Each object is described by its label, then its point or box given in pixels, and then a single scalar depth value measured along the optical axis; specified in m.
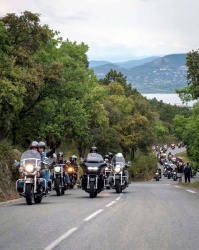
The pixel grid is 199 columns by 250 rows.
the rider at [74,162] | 29.25
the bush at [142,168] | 84.62
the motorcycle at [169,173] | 71.32
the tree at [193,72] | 30.66
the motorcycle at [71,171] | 27.65
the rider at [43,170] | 16.49
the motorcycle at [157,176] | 67.94
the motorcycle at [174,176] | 62.93
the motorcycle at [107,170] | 26.92
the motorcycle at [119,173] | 22.98
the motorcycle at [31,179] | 15.43
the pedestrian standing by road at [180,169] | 44.53
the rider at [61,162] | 23.36
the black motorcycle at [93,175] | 19.58
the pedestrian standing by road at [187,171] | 46.12
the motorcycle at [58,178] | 21.19
